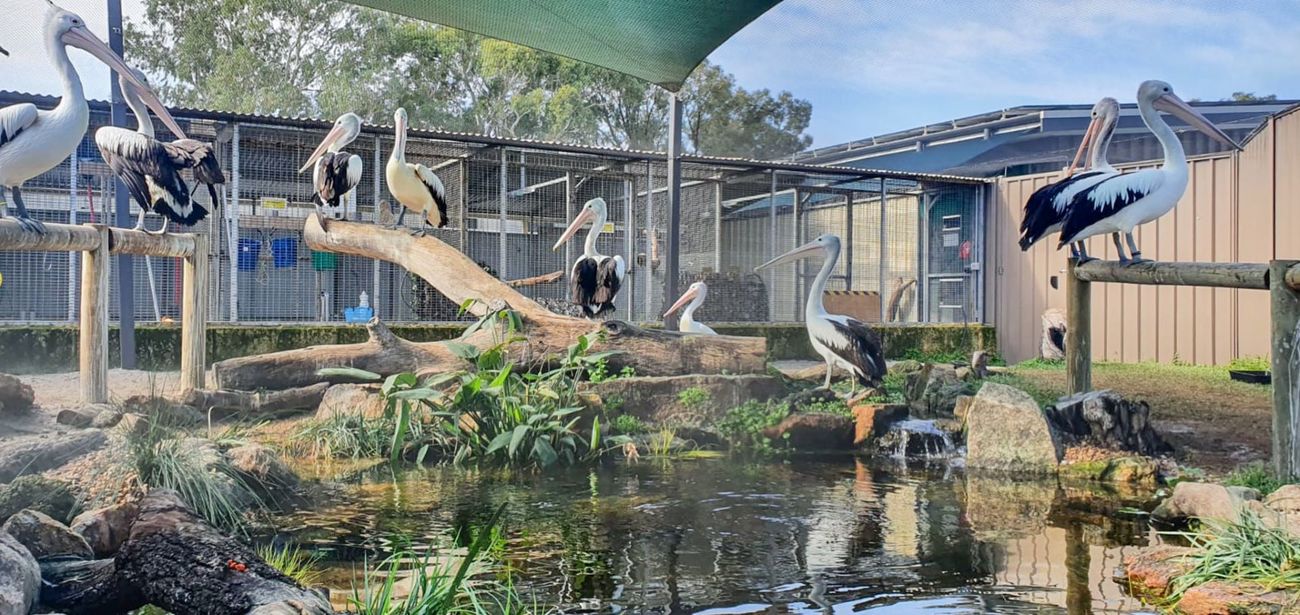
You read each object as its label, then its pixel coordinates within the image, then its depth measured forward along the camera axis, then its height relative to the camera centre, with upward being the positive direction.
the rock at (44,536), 2.91 -0.68
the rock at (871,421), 6.43 -0.73
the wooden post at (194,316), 6.09 -0.06
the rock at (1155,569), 3.16 -0.85
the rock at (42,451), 3.96 -0.59
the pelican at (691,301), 7.62 +0.05
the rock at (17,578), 2.23 -0.63
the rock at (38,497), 3.41 -0.67
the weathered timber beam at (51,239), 4.27 +0.31
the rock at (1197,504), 3.76 -0.77
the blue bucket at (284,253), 8.69 +0.47
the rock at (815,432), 6.36 -0.80
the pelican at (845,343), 6.95 -0.25
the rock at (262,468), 4.37 -0.71
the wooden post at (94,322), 5.25 -0.08
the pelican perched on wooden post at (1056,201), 6.01 +0.65
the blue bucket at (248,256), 8.44 +0.42
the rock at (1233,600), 2.81 -0.84
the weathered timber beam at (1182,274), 4.50 +0.17
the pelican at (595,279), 7.57 +0.21
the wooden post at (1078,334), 6.19 -0.17
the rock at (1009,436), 5.61 -0.73
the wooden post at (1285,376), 4.18 -0.29
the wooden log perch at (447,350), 6.42 -0.26
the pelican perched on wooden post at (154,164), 5.79 +0.83
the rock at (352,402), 5.88 -0.57
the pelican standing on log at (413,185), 7.39 +0.90
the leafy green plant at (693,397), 6.64 -0.60
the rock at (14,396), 5.19 -0.47
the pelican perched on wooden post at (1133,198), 5.77 +0.63
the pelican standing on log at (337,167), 7.25 +1.01
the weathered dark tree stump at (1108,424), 5.72 -0.67
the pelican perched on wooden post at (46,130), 4.50 +0.80
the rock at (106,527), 3.29 -0.73
